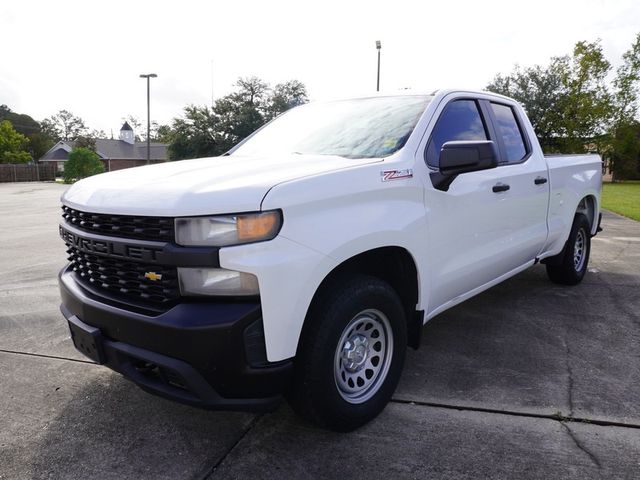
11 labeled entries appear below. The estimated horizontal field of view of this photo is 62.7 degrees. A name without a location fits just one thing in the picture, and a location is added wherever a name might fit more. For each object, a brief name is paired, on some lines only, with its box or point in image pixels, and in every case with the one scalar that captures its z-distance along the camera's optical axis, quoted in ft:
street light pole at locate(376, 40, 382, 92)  66.23
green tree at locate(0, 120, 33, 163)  205.05
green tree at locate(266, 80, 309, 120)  167.32
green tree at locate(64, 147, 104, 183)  132.77
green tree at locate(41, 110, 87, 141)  358.23
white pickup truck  7.41
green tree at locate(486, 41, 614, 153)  124.77
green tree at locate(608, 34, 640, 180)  127.75
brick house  236.84
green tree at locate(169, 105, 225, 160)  157.48
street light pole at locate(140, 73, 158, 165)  112.06
